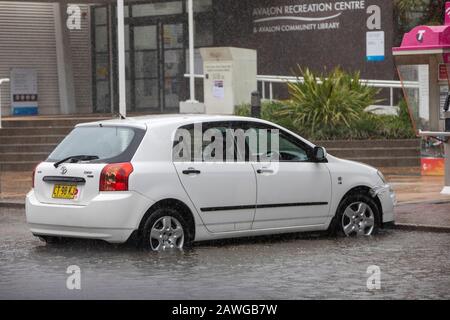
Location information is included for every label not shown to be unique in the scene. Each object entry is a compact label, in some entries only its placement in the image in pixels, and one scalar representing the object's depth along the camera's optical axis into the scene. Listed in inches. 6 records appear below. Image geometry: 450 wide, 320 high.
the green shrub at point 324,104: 884.6
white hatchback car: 444.5
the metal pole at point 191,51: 1034.7
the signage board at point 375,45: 1094.4
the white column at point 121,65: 867.4
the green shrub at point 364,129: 874.8
